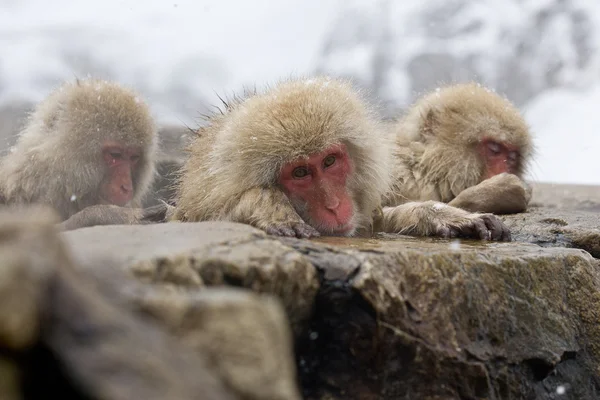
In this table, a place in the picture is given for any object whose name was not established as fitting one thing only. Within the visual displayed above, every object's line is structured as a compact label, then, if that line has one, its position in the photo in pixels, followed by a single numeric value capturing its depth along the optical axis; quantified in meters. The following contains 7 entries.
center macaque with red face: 3.33
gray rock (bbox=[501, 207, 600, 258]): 3.78
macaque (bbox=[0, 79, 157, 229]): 4.70
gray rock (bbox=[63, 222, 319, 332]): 1.68
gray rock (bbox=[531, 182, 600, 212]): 7.31
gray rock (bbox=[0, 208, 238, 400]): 1.03
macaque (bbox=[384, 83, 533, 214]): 5.12
